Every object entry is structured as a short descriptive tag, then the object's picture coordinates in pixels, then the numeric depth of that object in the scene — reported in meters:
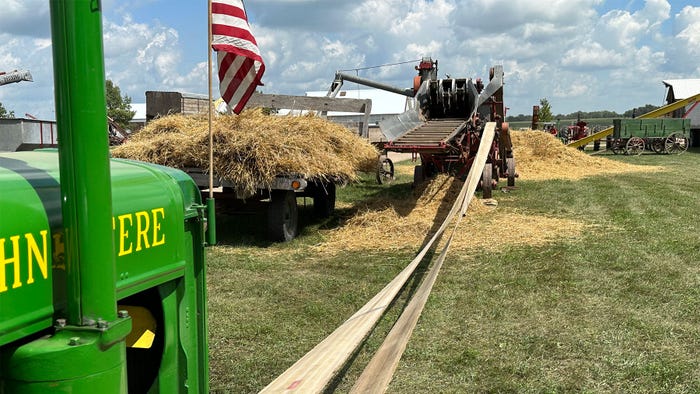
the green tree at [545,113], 62.59
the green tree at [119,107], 44.38
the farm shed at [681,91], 34.72
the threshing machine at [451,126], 11.18
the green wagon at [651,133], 27.38
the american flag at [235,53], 3.45
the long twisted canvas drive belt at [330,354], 2.49
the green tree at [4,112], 25.74
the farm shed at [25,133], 9.93
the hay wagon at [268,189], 7.32
